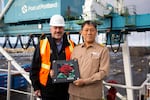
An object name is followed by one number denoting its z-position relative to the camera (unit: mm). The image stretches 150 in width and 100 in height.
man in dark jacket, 1176
